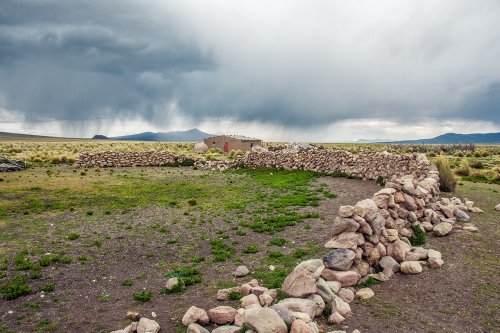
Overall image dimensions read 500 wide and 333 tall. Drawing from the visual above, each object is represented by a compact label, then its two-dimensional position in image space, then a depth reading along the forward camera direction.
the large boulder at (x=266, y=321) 5.69
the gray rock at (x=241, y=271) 9.17
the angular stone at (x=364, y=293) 7.81
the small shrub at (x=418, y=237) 11.14
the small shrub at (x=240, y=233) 12.88
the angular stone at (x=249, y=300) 7.10
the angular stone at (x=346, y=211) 9.40
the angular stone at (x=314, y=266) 7.77
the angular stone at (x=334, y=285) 7.73
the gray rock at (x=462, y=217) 13.78
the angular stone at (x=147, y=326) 6.49
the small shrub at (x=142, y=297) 8.08
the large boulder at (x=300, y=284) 7.10
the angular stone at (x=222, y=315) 6.83
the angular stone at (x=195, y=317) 6.79
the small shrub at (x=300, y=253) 10.36
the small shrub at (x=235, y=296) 7.76
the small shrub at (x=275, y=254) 10.49
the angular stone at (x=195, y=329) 6.21
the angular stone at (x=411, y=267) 8.98
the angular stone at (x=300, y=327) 5.74
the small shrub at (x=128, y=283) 8.94
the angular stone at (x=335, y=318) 6.79
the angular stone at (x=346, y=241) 8.83
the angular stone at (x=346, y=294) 7.66
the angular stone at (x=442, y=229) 11.93
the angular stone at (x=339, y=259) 8.35
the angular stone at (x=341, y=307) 7.06
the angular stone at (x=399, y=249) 9.62
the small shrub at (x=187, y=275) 8.96
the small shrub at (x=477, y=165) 34.53
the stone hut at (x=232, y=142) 61.12
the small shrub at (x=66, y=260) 10.19
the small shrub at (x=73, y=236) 12.21
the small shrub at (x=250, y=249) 11.07
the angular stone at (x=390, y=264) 9.11
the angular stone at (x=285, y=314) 6.00
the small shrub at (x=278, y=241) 11.70
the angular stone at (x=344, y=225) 9.22
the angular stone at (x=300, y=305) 6.64
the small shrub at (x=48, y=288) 8.55
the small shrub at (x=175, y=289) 8.46
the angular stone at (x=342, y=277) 8.12
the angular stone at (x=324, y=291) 7.20
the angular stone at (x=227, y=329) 6.28
